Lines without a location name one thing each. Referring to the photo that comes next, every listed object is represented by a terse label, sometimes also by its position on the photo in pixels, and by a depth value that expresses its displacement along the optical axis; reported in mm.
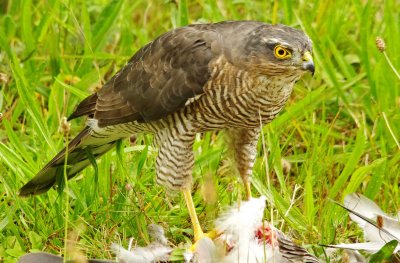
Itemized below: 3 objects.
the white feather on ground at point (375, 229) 9414
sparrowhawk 9820
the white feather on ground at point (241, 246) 9195
